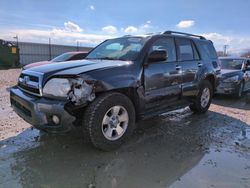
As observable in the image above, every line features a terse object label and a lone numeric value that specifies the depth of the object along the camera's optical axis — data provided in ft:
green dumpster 51.32
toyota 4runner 8.42
